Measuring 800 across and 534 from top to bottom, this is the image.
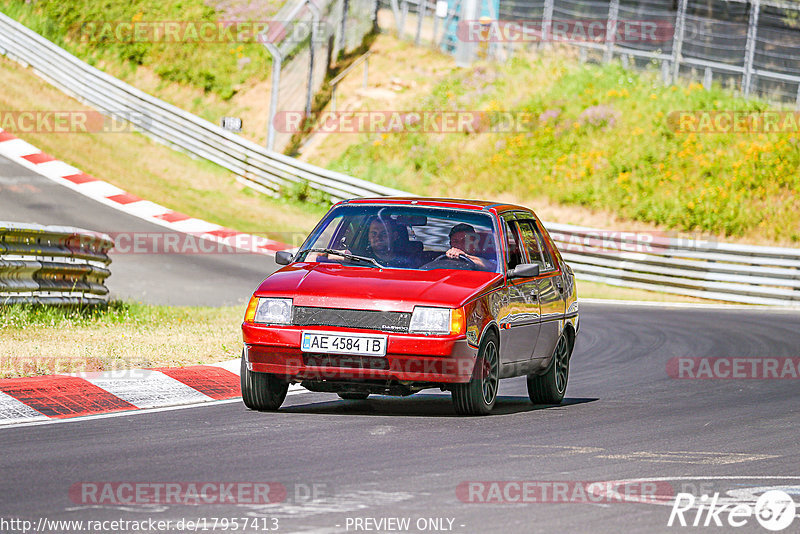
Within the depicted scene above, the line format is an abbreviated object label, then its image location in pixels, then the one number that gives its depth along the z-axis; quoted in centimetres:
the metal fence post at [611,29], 3466
